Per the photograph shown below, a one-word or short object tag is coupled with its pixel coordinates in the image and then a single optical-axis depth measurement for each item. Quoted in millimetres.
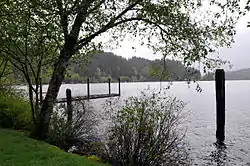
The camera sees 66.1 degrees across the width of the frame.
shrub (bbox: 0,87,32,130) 8270
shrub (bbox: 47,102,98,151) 7133
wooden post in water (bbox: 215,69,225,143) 10884
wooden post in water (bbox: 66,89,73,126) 7348
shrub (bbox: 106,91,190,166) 5031
